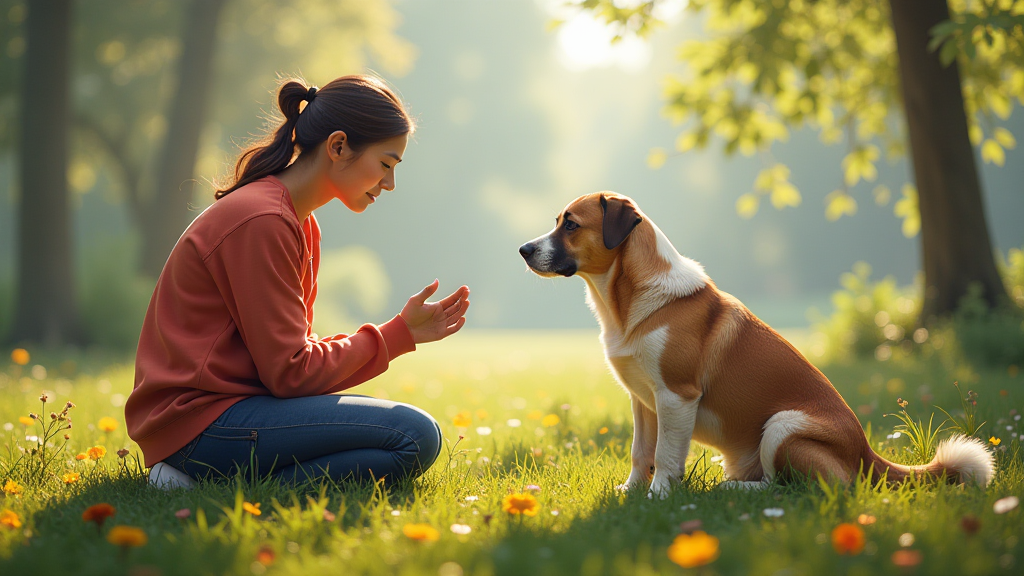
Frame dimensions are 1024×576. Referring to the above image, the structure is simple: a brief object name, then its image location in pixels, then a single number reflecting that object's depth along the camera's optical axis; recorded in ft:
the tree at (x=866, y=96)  26.27
